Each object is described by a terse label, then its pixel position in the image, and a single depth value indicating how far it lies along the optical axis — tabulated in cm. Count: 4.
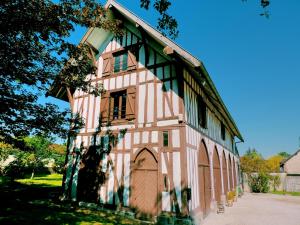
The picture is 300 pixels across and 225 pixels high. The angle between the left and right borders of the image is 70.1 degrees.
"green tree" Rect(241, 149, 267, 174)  2847
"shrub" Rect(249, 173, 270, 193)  2612
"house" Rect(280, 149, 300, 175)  4291
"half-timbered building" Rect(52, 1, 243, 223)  895
